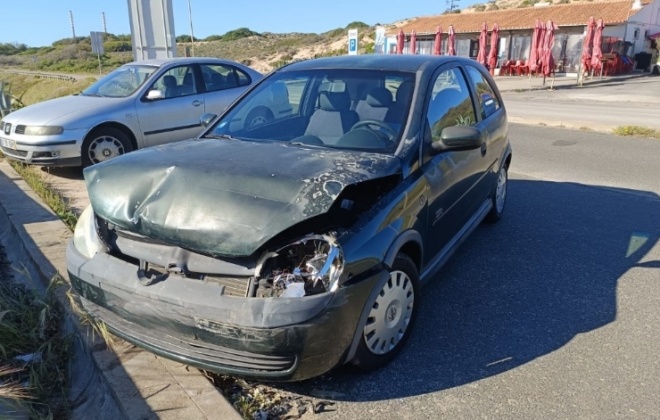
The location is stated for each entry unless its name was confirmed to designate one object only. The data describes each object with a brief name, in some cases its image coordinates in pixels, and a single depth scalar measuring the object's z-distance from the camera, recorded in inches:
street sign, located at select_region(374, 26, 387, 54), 1521.7
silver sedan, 275.0
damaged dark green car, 97.2
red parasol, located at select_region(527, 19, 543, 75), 1008.2
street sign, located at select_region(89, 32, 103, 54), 993.6
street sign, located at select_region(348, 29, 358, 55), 778.8
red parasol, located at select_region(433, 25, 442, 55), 1136.9
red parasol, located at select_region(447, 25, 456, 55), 1097.9
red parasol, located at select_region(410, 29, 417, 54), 1517.0
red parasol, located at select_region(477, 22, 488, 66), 1168.2
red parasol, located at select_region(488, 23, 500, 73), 1115.5
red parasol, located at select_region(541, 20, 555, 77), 963.3
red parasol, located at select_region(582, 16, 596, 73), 992.4
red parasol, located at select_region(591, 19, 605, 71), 976.9
